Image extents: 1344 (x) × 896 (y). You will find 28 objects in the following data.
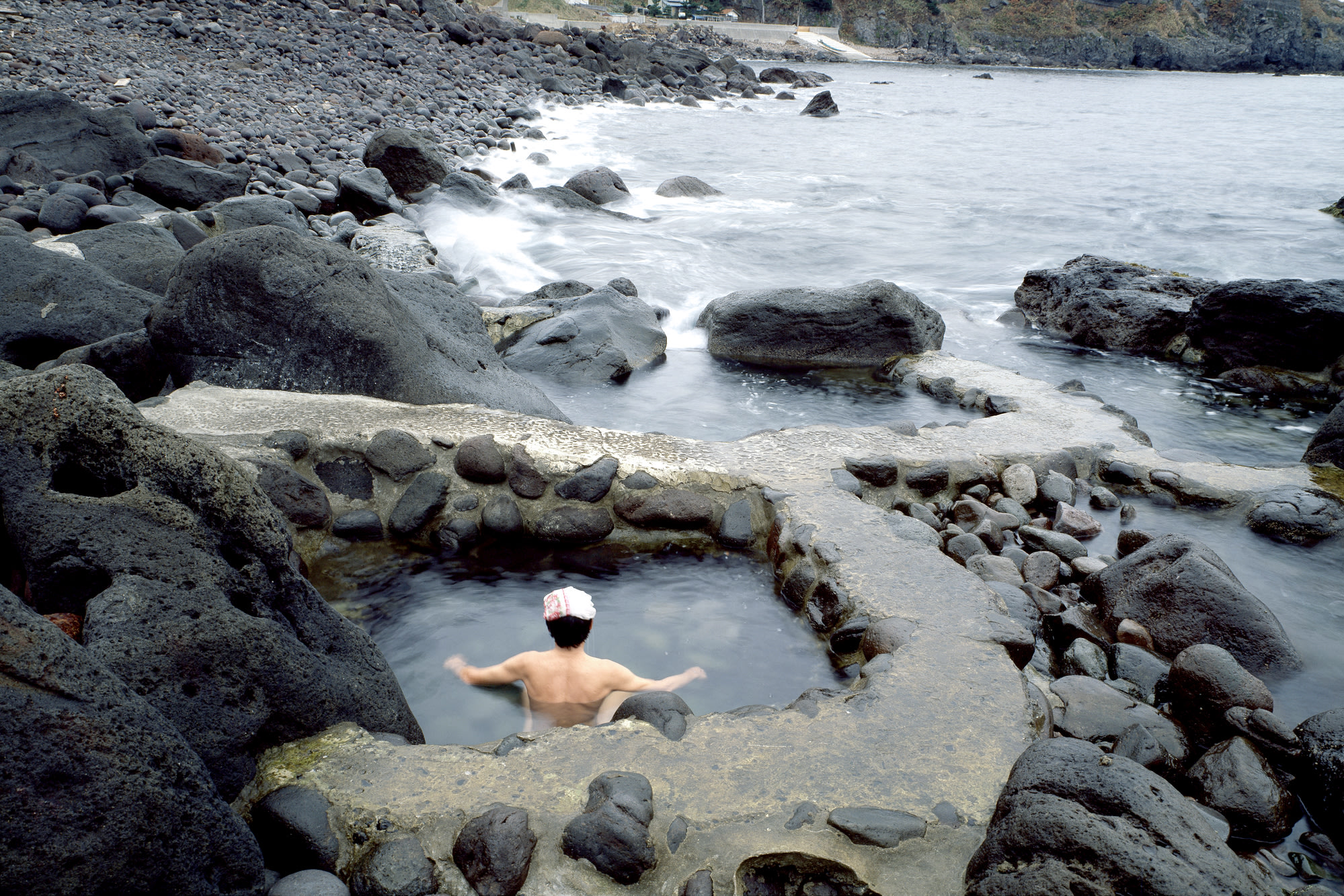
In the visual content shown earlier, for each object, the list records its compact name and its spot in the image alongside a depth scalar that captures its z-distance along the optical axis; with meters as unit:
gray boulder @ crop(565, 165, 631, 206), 14.72
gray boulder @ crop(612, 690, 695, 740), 2.83
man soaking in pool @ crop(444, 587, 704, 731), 3.42
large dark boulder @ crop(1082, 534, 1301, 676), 3.72
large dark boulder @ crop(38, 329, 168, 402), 5.01
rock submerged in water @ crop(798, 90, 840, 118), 30.81
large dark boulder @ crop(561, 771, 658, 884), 2.25
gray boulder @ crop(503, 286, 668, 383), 7.61
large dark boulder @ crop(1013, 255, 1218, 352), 8.95
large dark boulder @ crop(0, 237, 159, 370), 5.39
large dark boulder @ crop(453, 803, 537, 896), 2.22
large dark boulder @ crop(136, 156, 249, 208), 9.07
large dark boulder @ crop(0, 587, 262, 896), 1.60
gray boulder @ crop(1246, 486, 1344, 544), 4.94
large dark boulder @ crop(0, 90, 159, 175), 9.55
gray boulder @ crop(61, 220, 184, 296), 6.32
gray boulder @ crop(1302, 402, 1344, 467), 5.84
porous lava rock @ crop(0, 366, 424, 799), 2.25
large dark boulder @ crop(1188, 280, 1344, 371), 7.89
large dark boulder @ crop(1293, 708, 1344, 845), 2.83
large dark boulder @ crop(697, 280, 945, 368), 8.16
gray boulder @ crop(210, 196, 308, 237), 8.23
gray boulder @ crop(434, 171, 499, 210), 12.48
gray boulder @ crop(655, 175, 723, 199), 16.22
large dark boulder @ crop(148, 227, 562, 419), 4.87
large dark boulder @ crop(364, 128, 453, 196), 12.80
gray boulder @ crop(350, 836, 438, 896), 2.24
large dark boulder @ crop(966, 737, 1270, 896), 1.93
